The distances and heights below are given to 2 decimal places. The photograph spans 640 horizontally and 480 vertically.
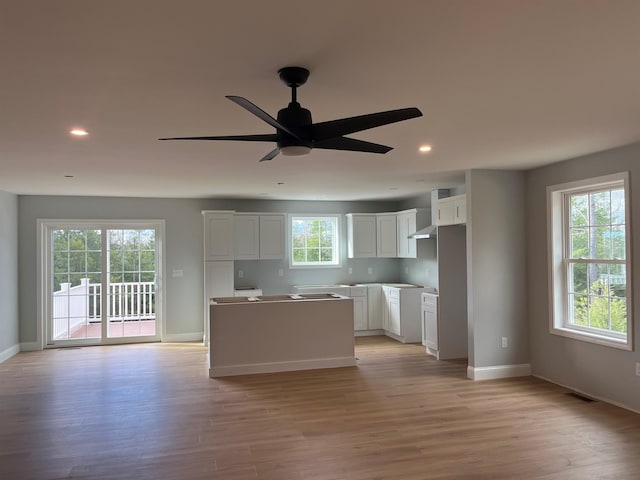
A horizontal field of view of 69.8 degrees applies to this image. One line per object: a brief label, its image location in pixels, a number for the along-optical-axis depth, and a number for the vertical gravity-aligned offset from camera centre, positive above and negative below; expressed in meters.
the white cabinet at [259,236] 7.85 +0.26
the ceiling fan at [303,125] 2.08 +0.58
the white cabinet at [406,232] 7.82 +0.30
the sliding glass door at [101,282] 7.46 -0.49
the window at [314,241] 8.58 +0.18
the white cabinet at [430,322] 6.46 -1.07
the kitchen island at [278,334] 5.70 -1.07
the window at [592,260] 4.37 -0.14
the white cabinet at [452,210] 5.72 +0.51
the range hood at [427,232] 6.96 +0.26
